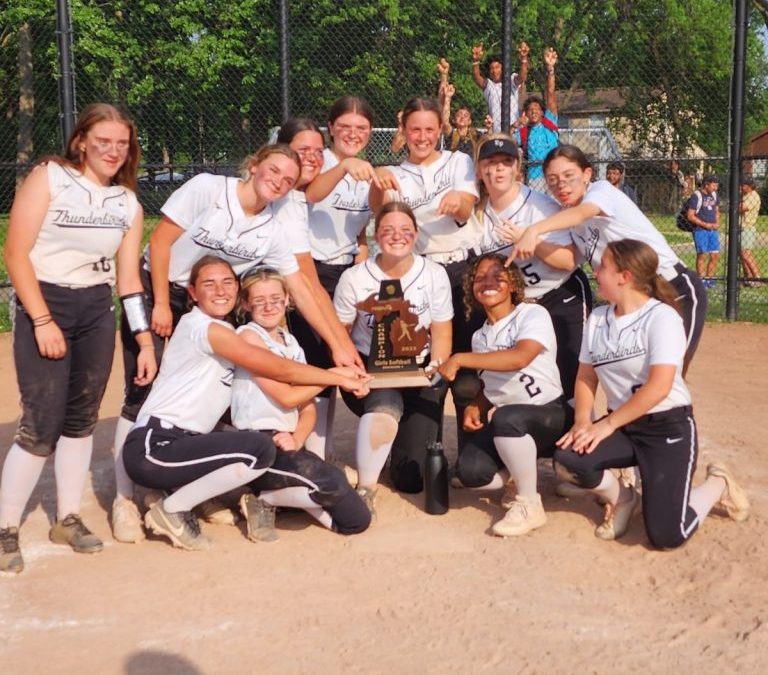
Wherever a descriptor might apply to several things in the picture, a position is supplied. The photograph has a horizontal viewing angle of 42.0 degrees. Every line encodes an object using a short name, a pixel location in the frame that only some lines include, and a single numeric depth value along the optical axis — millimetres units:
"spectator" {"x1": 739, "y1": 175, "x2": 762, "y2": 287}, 11383
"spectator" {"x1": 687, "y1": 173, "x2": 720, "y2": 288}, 11953
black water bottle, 4461
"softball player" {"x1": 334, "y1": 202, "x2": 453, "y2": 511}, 4559
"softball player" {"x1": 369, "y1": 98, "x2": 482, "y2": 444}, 4688
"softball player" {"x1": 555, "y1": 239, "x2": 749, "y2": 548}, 3973
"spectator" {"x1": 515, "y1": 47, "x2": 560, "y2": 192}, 10188
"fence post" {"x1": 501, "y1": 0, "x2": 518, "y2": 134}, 9102
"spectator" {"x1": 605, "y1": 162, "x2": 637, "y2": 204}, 10484
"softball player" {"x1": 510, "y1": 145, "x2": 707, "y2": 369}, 4367
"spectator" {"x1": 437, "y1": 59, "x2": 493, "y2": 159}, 8672
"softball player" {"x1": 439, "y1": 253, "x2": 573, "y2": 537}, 4289
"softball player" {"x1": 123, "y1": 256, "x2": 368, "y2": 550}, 4012
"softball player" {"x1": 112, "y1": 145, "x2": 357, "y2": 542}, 4215
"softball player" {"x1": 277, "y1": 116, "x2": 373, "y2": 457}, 4598
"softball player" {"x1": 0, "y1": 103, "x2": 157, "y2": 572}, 3752
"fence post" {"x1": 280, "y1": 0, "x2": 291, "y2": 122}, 9195
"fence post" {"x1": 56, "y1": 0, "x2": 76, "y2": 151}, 8836
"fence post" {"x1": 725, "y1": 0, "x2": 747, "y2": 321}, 9125
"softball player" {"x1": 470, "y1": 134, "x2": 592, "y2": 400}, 4590
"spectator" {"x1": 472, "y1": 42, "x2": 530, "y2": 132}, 9516
